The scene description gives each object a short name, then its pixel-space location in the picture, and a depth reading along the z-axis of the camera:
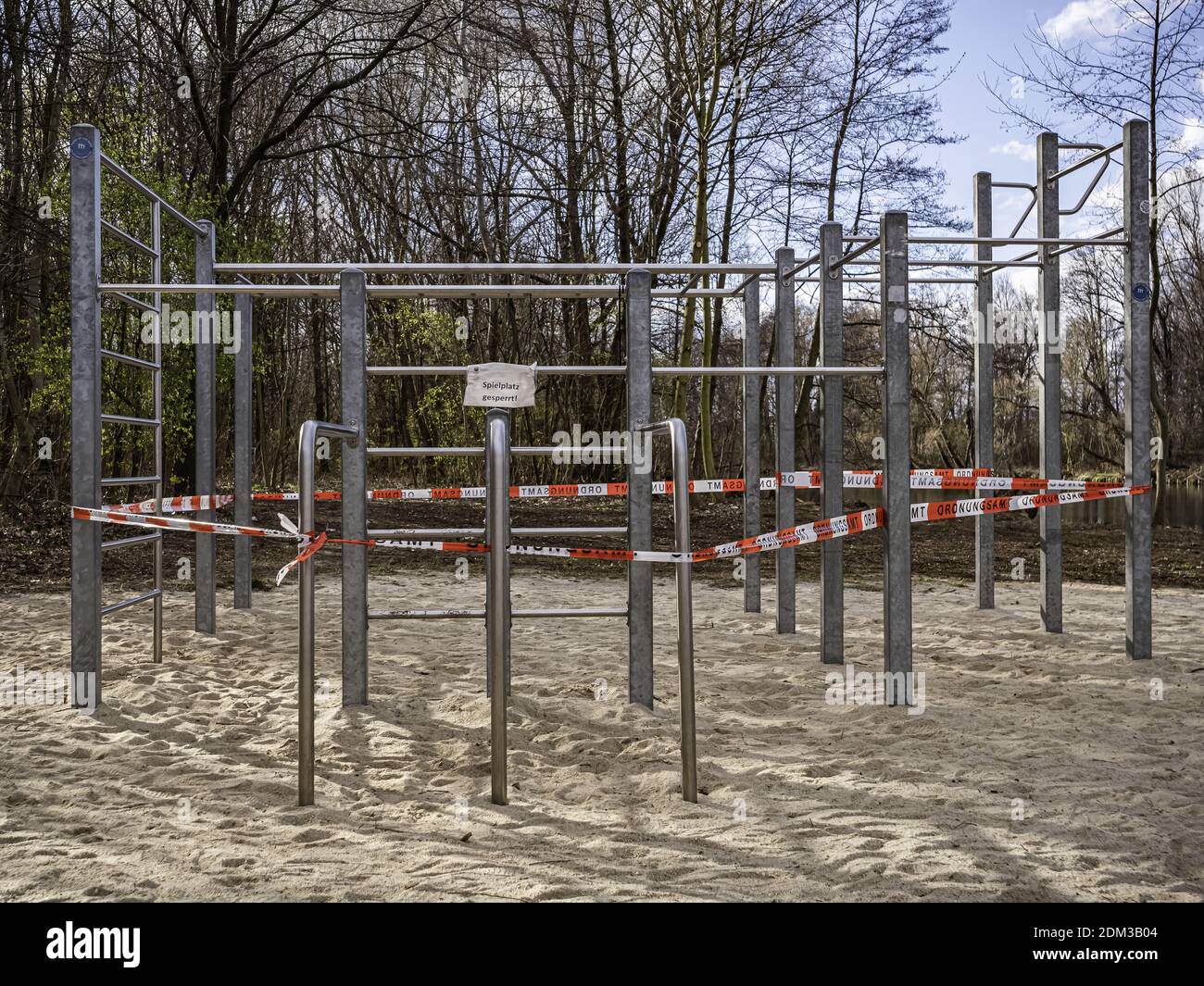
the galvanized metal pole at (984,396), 7.44
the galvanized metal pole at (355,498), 4.61
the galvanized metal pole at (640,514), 4.68
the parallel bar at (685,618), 3.53
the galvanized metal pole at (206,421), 6.44
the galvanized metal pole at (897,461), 4.78
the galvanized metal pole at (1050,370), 6.61
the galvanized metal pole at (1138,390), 5.73
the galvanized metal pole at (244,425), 6.76
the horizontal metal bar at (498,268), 5.37
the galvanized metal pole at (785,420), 6.52
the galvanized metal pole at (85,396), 4.69
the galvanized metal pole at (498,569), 3.45
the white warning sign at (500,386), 4.03
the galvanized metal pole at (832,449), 5.67
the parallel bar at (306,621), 3.43
